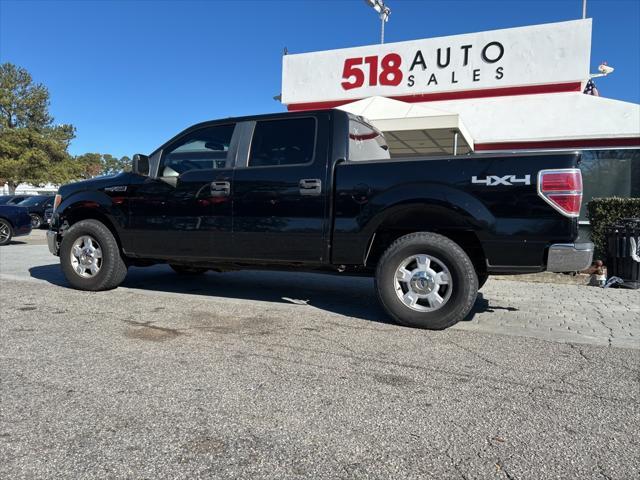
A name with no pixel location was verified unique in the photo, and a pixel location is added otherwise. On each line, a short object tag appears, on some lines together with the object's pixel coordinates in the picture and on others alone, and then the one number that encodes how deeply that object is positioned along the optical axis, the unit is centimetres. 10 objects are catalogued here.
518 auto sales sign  1270
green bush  825
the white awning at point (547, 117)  1177
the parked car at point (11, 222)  1289
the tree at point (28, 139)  3919
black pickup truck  419
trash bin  729
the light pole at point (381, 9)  1676
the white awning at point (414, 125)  1031
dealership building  1152
